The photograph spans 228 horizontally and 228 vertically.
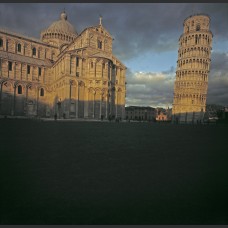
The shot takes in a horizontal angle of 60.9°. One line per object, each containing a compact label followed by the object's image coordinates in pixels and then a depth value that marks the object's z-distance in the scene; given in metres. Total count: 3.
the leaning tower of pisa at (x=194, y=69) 59.78
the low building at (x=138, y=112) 115.81
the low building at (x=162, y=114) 122.31
